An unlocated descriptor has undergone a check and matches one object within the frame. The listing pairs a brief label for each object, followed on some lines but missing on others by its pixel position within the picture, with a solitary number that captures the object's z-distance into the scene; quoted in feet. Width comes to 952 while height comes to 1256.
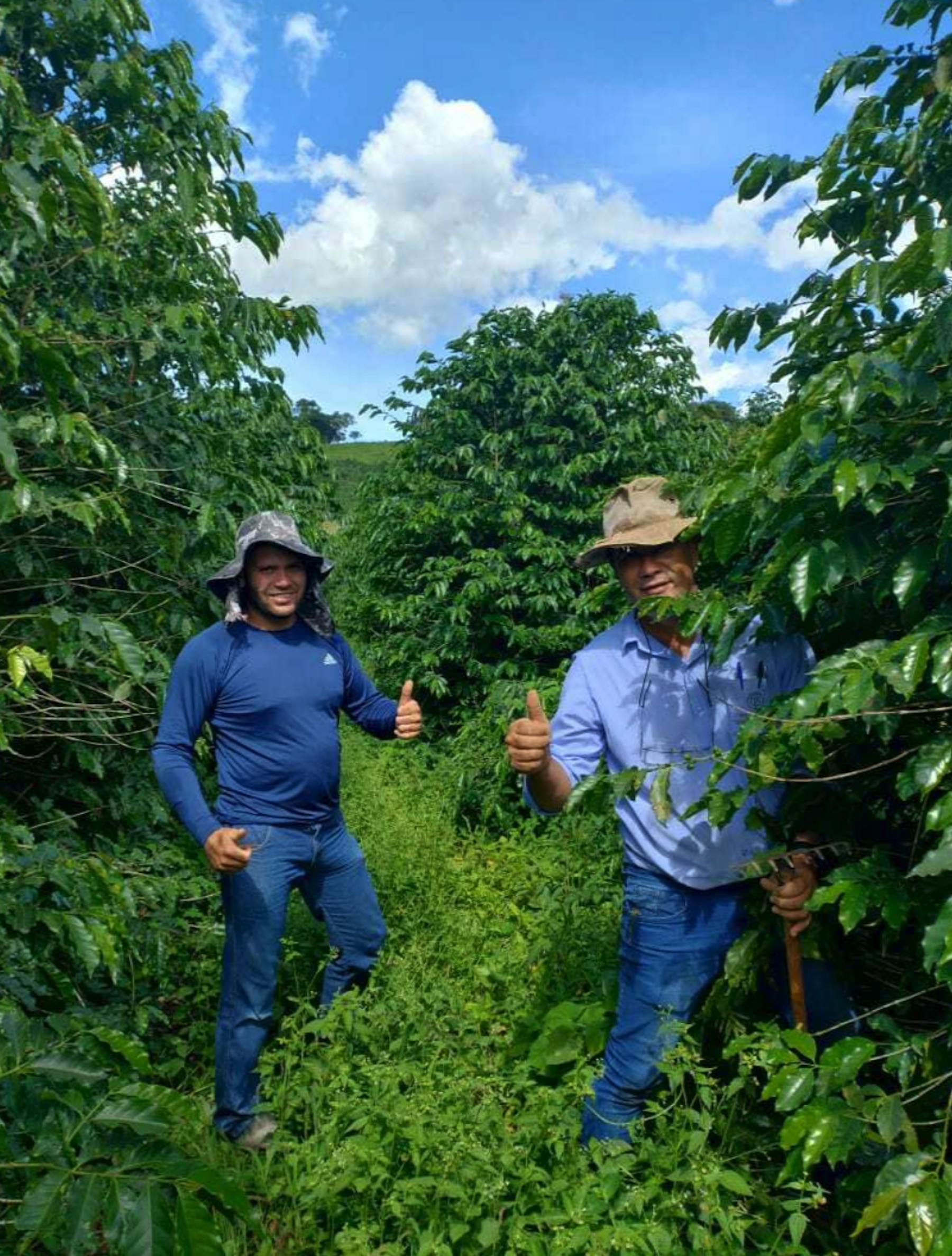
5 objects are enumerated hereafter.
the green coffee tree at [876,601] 5.59
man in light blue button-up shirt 8.01
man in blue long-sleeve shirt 10.09
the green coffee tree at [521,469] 20.58
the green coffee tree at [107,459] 8.41
